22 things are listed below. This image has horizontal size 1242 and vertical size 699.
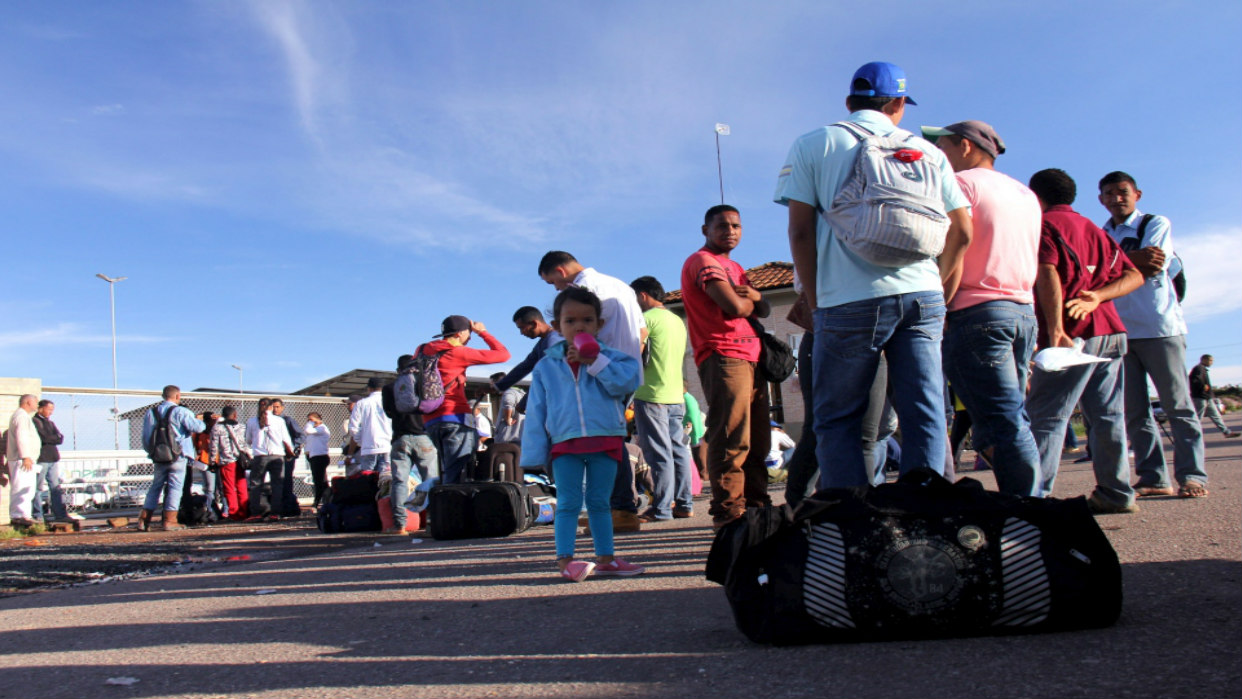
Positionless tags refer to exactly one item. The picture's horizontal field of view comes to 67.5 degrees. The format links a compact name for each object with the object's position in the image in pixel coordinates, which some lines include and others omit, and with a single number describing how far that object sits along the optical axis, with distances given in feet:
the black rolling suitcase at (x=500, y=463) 28.84
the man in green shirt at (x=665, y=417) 21.61
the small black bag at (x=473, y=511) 22.99
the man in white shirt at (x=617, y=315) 19.24
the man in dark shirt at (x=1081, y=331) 15.40
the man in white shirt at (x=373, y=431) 34.76
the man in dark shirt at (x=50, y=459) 37.93
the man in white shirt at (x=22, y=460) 35.73
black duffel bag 8.18
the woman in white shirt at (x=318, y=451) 46.73
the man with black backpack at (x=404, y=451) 27.07
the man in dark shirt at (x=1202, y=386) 54.03
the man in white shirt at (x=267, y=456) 44.50
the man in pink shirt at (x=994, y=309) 12.26
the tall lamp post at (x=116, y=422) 42.87
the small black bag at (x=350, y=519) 29.60
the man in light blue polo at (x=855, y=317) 10.98
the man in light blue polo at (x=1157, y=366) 18.84
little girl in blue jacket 14.17
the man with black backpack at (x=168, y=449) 35.83
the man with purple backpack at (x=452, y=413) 24.62
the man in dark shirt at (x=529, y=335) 21.84
